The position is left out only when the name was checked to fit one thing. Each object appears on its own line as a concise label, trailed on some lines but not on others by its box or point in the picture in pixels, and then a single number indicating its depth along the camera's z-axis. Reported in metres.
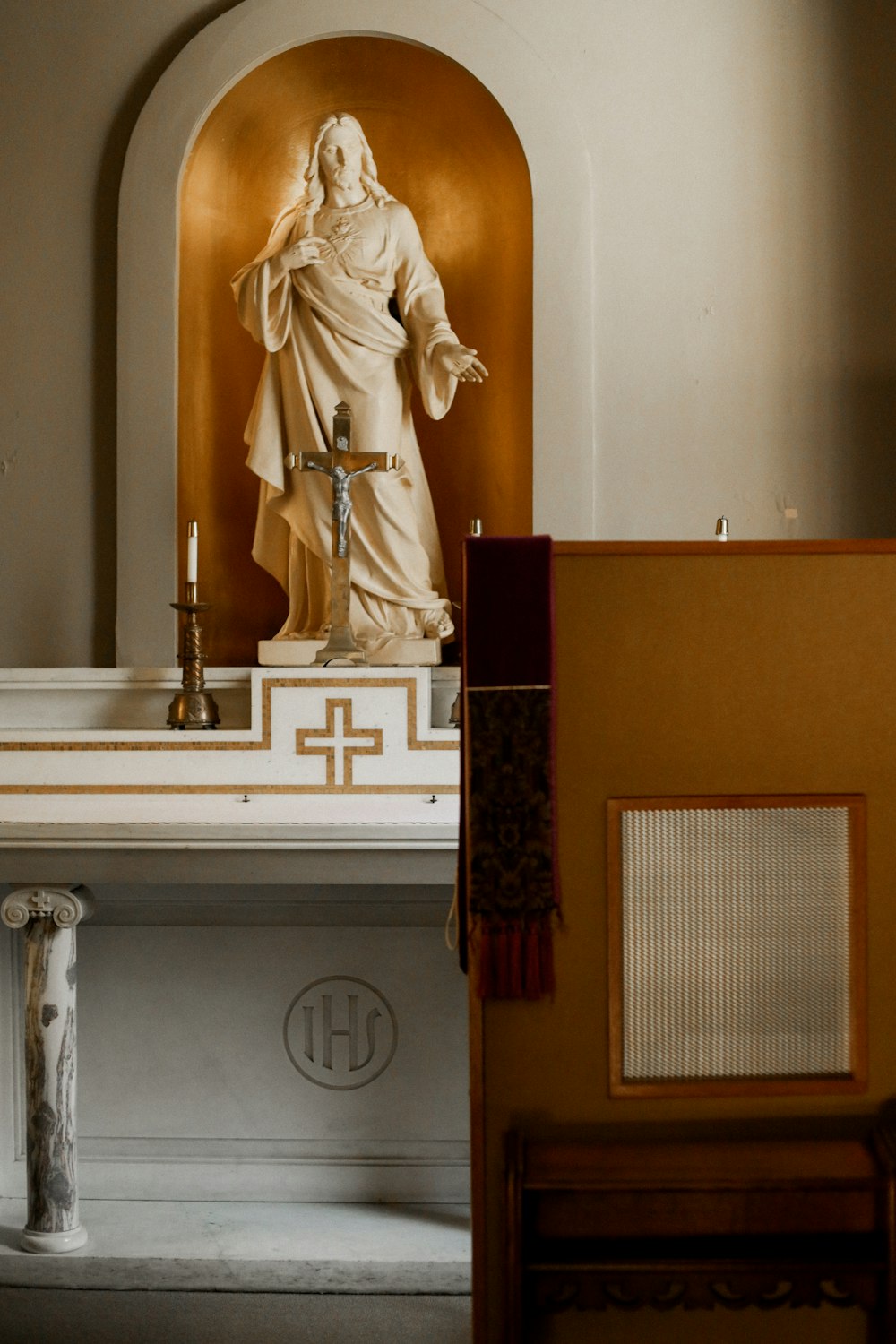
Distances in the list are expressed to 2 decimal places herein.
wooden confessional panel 2.17
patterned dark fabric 2.14
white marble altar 3.79
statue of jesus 3.97
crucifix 3.67
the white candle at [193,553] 3.66
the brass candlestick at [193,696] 3.50
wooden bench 2.06
